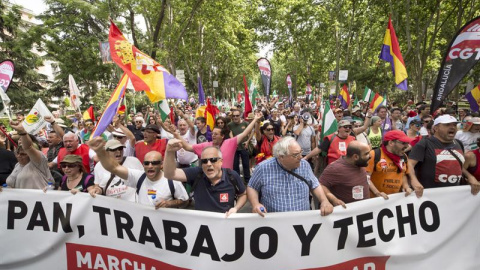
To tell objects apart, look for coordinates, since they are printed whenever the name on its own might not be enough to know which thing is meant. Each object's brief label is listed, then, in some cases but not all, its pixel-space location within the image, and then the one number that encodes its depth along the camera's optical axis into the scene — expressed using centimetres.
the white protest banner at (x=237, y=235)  281
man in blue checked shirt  282
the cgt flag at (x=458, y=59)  512
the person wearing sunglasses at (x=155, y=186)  312
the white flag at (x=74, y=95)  895
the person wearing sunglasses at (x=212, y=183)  291
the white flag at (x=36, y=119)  592
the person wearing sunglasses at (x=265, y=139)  591
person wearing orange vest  351
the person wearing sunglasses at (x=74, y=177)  355
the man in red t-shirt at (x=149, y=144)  483
